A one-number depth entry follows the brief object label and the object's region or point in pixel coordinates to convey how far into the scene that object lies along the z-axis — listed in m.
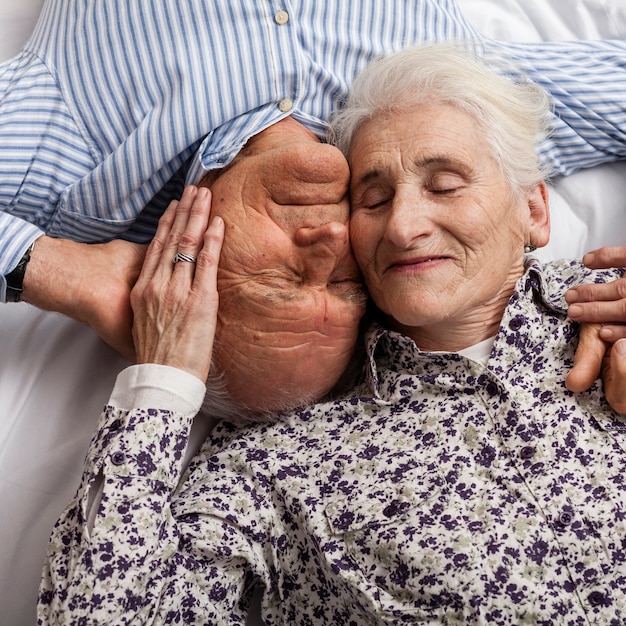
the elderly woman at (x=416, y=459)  1.51
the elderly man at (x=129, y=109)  1.75
